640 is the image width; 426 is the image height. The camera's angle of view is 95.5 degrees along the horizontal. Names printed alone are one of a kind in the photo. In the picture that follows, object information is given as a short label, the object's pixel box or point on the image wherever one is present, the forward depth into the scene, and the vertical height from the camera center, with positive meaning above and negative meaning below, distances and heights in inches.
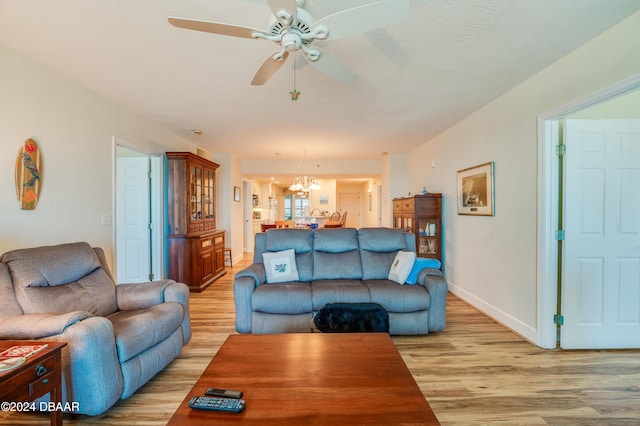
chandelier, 274.5 +25.2
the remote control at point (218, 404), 47.3 -32.1
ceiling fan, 56.2 +38.7
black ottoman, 92.8 -35.7
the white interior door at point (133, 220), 173.0 -6.3
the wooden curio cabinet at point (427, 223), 187.8 -9.2
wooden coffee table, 46.3 -33.1
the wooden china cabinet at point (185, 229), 177.3 -12.1
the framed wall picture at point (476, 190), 137.7 +9.7
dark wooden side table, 50.1 -31.7
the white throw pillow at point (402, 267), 122.2 -24.6
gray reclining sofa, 111.8 -34.8
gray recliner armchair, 66.2 -28.9
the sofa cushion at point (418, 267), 122.5 -24.6
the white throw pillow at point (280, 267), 126.2 -25.3
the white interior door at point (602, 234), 102.7 -8.9
